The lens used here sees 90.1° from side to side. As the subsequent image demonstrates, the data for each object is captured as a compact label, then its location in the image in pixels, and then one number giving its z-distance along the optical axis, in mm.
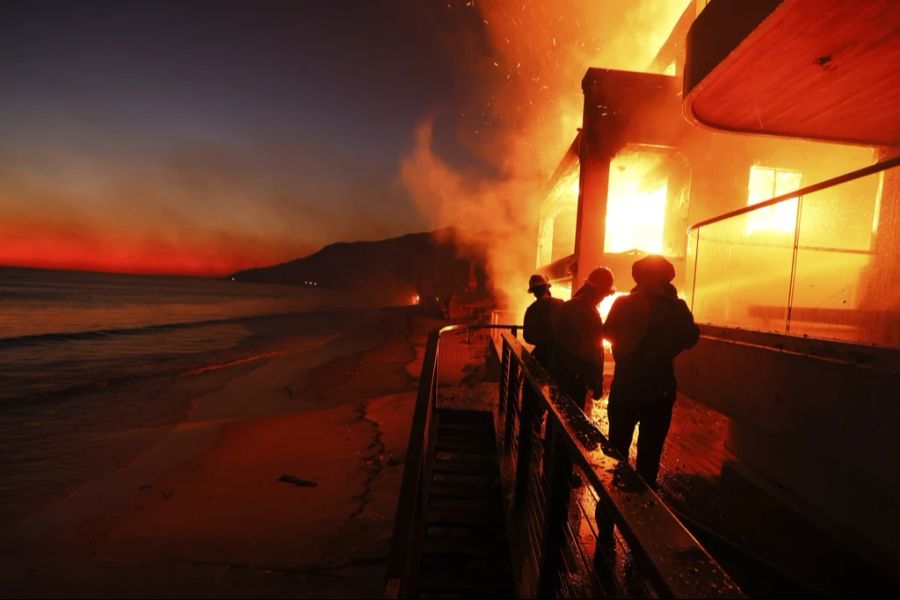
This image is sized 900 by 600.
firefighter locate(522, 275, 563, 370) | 4746
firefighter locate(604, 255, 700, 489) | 3352
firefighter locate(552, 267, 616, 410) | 4227
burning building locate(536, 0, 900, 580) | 3199
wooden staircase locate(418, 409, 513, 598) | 3877
